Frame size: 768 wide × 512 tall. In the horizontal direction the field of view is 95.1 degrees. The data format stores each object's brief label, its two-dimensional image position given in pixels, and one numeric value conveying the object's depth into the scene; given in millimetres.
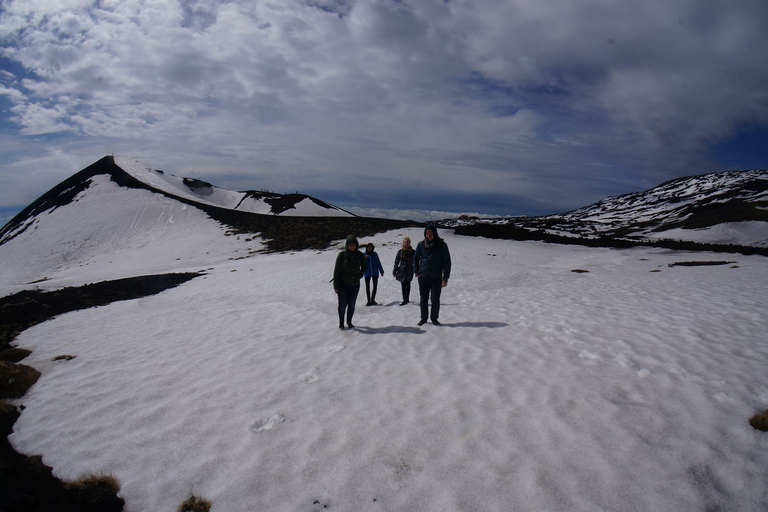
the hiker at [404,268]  12391
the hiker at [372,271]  13055
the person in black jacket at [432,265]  8930
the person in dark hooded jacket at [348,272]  8930
